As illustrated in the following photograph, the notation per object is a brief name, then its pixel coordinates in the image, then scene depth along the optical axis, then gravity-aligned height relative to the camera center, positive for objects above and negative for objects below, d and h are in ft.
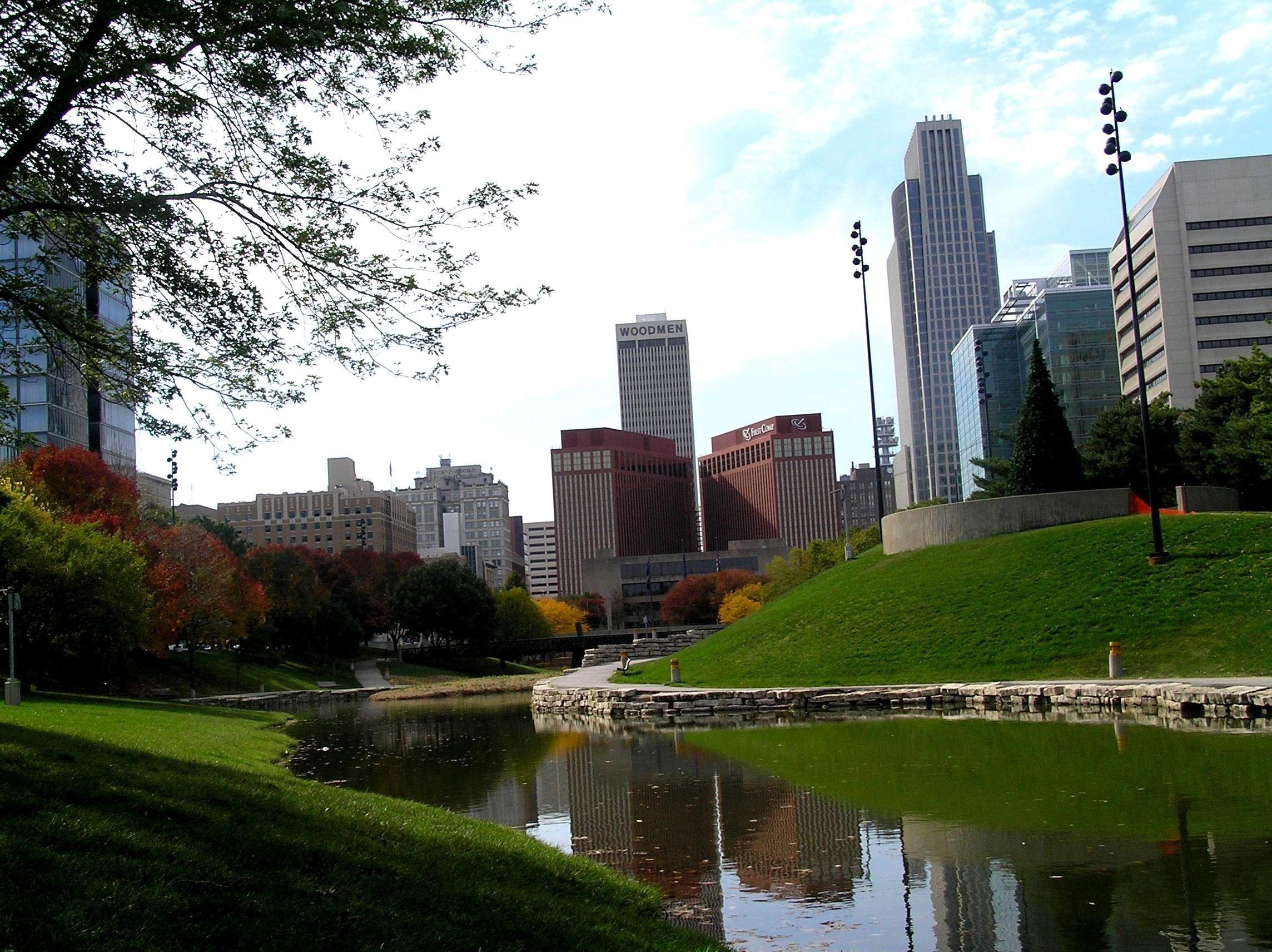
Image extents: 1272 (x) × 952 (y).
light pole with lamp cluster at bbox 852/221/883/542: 147.13 +40.95
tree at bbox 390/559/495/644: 318.04 -3.38
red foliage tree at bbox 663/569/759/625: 407.64 -6.93
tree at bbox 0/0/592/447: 31.48 +13.75
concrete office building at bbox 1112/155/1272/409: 338.75 +90.33
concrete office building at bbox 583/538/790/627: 574.19 +4.62
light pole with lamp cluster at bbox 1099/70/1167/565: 104.01 +37.25
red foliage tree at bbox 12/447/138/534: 184.96 +22.83
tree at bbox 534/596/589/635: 443.73 -12.04
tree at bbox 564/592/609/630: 535.19 -11.97
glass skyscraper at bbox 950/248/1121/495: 404.36 +79.67
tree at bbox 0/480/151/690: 117.29 +3.49
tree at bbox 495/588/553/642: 374.84 -9.89
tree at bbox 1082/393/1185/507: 171.63 +15.80
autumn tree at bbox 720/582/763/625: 328.90 -8.74
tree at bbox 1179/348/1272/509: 149.18 +16.64
